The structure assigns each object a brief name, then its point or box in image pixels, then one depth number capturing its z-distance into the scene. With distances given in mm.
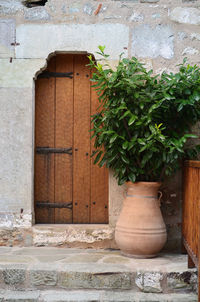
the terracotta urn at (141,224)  3188
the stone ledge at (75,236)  3650
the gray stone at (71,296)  2719
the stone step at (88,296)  2732
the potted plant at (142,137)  3170
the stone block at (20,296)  2746
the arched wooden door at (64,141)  3857
